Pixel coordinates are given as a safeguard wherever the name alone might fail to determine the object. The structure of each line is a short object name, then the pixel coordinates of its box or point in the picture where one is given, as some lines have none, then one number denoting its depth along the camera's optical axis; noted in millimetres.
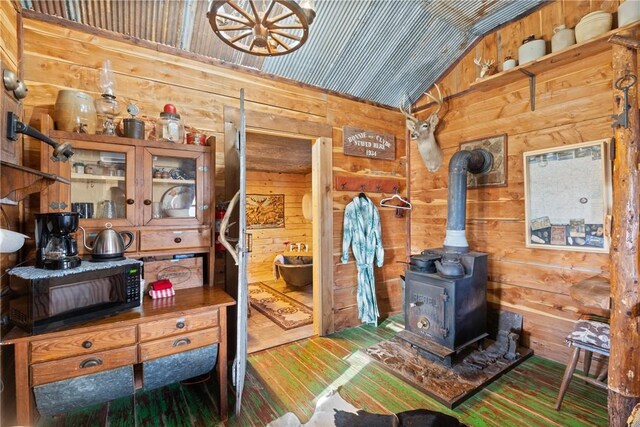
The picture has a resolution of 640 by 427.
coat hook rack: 3123
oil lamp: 1877
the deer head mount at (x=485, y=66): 2734
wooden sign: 3158
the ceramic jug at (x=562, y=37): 2250
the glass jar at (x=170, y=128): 2021
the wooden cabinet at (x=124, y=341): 1341
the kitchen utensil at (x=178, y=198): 2000
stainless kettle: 1649
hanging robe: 3143
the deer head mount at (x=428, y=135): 3145
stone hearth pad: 2066
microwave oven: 1360
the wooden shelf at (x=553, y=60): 1954
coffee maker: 1488
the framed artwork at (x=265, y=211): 5574
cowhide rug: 1802
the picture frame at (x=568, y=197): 2184
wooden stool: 1834
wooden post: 1619
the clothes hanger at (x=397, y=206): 3463
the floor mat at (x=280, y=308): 3473
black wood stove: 2346
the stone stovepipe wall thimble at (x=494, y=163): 2770
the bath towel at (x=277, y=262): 5311
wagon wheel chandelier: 1303
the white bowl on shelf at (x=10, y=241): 1124
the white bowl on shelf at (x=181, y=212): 2002
